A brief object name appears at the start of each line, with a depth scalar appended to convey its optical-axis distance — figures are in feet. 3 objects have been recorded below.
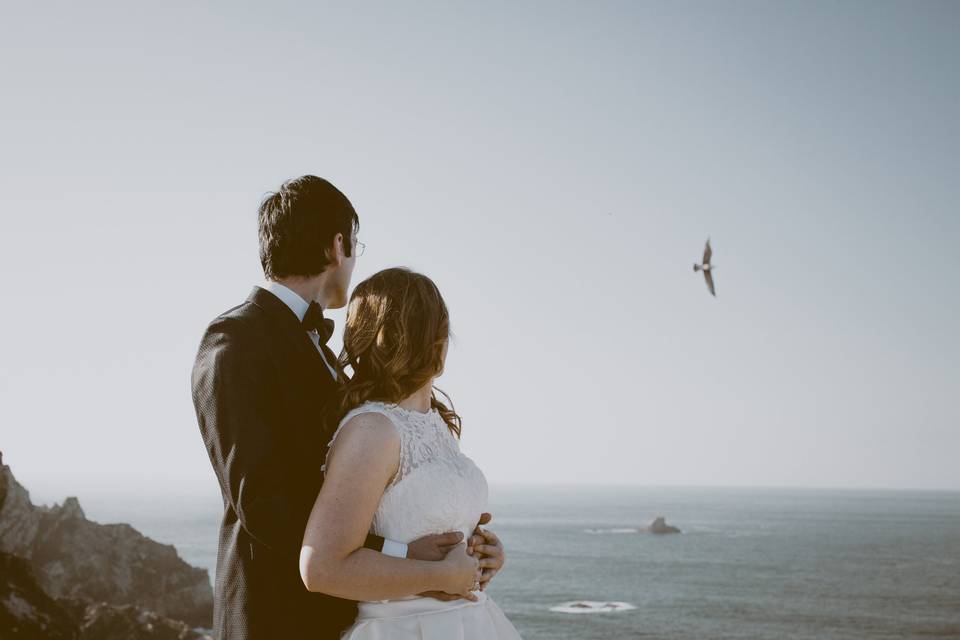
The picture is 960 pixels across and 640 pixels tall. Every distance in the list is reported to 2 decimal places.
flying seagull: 57.62
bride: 8.51
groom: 8.71
